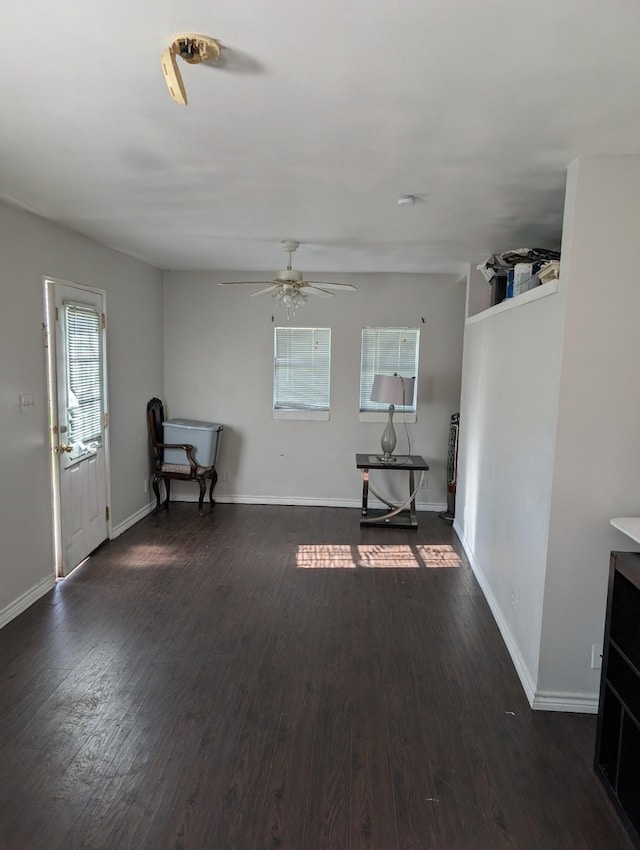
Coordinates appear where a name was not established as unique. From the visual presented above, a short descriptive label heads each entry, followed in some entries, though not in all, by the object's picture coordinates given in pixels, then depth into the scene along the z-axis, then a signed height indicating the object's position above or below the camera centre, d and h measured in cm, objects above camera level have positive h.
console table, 523 -120
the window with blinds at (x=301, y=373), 591 -4
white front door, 381 -41
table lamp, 519 -21
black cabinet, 198 -120
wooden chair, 552 -103
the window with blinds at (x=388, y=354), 584 +19
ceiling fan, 409 +63
